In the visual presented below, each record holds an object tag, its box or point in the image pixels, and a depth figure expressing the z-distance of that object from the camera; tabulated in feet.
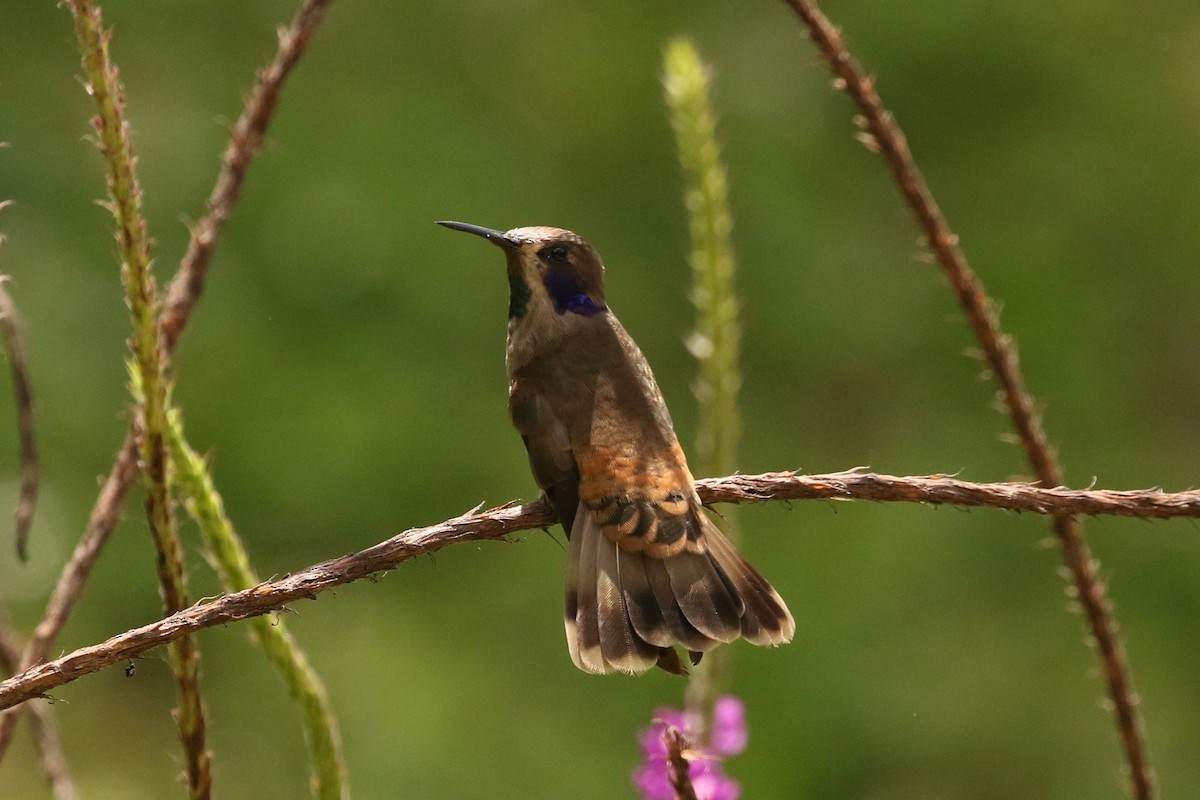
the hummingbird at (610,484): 16.71
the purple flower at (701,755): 13.01
